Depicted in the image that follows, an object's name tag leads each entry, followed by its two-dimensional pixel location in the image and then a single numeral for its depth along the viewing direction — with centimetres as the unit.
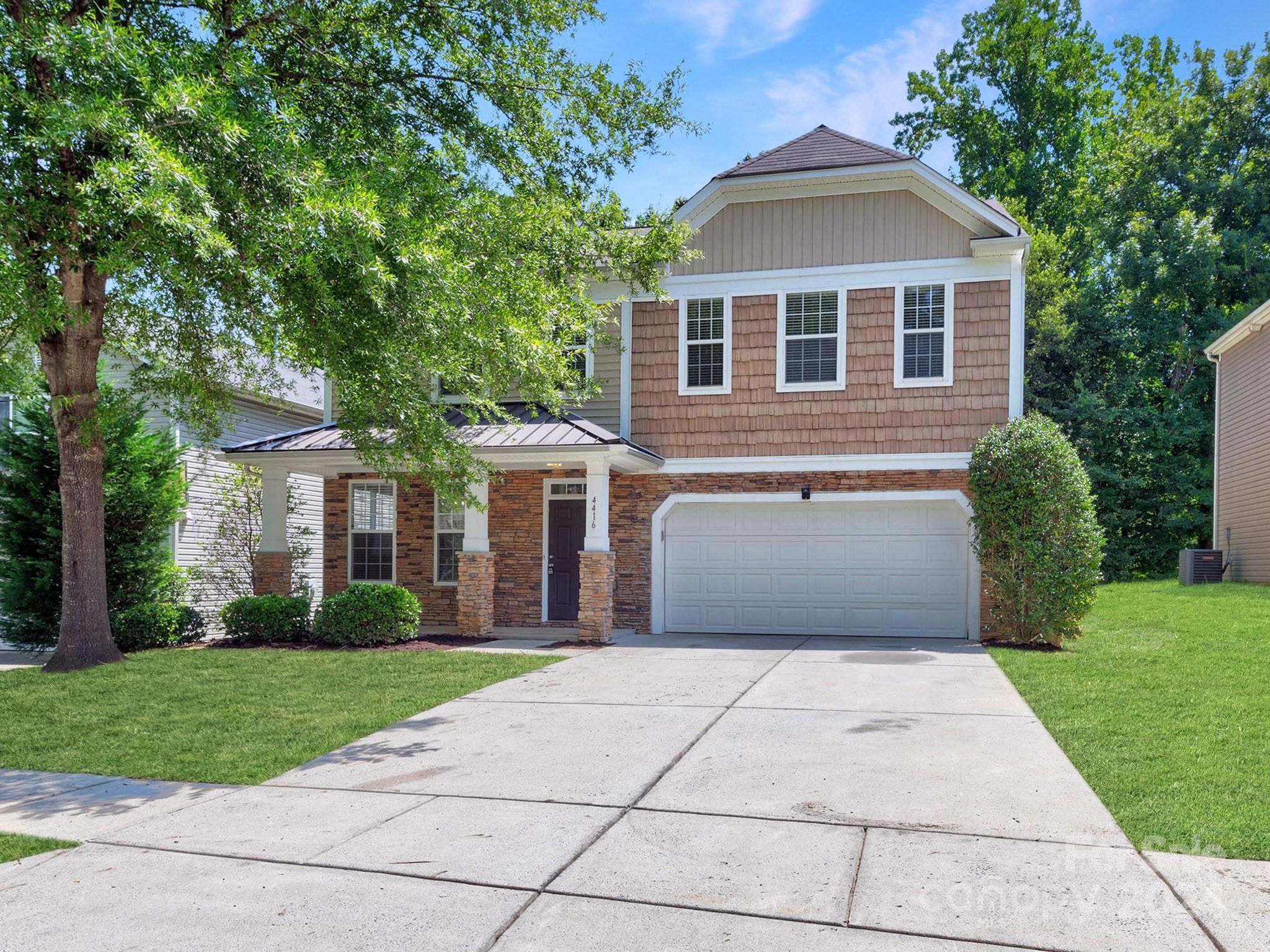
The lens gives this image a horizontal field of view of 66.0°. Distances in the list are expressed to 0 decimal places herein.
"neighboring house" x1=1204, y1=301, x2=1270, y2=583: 1877
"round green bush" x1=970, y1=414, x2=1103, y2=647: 1190
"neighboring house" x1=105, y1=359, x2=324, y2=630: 1694
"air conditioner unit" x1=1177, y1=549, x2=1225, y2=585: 1934
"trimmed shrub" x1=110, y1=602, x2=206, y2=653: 1296
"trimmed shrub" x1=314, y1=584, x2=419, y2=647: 1293
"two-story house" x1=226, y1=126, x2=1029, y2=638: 1383
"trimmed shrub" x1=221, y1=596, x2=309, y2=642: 1349
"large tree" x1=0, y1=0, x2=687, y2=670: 796
